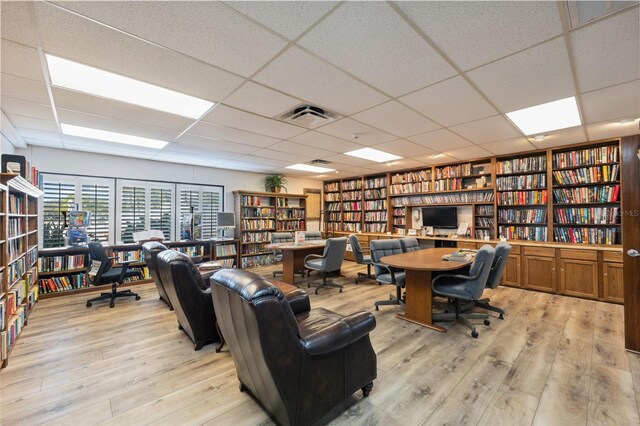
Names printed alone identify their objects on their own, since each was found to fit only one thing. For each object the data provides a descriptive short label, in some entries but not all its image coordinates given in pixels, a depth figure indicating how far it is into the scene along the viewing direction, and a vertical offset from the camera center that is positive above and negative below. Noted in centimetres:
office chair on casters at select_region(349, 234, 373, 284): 486 -64
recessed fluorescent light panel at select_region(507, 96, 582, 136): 287 +116
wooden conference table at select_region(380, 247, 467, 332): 309 -85
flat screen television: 592 -5
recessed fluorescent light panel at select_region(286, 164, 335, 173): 627 +116
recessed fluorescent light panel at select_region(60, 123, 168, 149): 359 +118
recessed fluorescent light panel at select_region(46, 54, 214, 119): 215 +118
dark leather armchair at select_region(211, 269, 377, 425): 140 -78
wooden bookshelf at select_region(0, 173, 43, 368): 246 -44
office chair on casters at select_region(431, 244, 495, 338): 292 -83
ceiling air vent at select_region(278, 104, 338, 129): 295 +116
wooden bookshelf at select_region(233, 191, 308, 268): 671 -11
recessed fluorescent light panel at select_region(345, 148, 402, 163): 485 +116
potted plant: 725 +90
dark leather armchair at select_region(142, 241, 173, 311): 321 -52
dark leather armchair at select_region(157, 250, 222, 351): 246 -76
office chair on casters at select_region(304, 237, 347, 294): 458 -76
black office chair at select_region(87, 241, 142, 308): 387 -84
